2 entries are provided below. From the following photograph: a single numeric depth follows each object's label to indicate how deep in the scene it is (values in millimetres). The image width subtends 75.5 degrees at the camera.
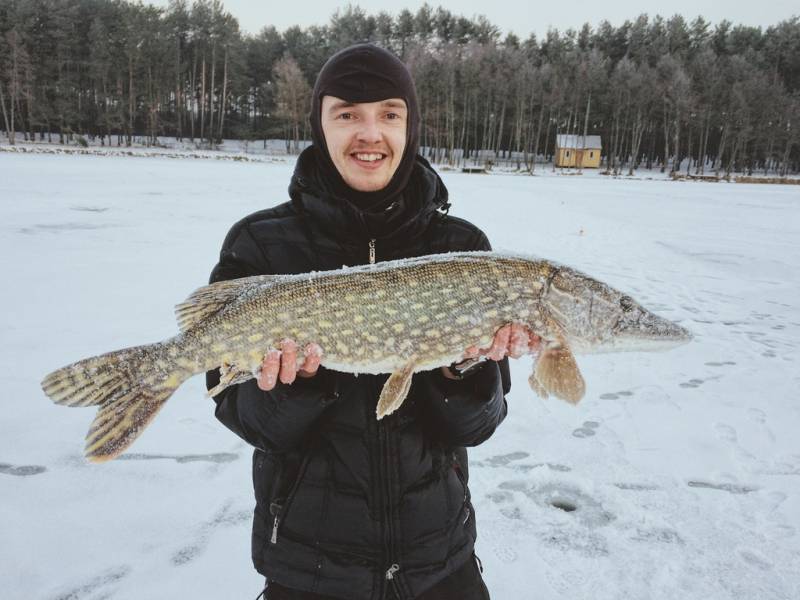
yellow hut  43625
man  1507
